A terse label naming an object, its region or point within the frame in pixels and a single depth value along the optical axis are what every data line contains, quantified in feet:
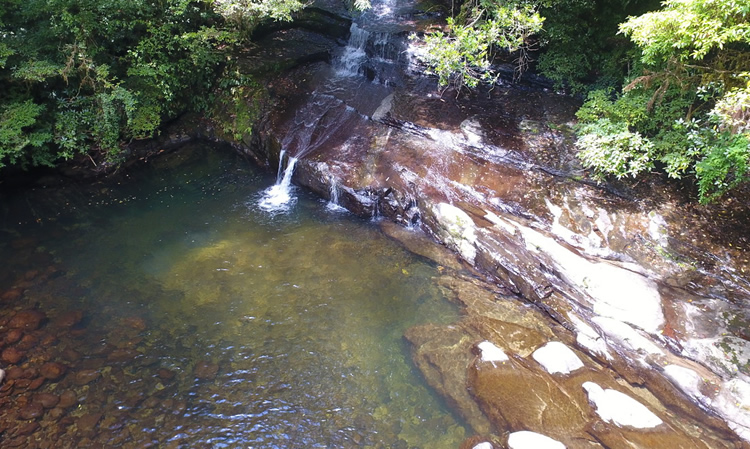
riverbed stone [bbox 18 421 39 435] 16.58
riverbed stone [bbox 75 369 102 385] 18.69
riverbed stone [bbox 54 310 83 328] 21.33
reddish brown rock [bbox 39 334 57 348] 20.25
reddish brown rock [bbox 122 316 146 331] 21.42
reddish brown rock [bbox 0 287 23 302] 22.50
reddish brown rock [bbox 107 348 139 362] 19.79
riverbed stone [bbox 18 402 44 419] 17.15
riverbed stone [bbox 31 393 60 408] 17.63
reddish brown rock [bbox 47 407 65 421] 17.18
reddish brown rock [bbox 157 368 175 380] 19.06
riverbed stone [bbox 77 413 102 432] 16.92
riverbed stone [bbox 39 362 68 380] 18.75
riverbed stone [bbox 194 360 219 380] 19.21
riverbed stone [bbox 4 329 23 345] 20.13
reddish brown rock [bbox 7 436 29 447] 16.19
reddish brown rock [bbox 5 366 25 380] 18.58
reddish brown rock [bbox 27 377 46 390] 18.28
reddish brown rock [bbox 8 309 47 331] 20.93
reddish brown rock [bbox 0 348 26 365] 19.25
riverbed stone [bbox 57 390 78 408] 17.70
